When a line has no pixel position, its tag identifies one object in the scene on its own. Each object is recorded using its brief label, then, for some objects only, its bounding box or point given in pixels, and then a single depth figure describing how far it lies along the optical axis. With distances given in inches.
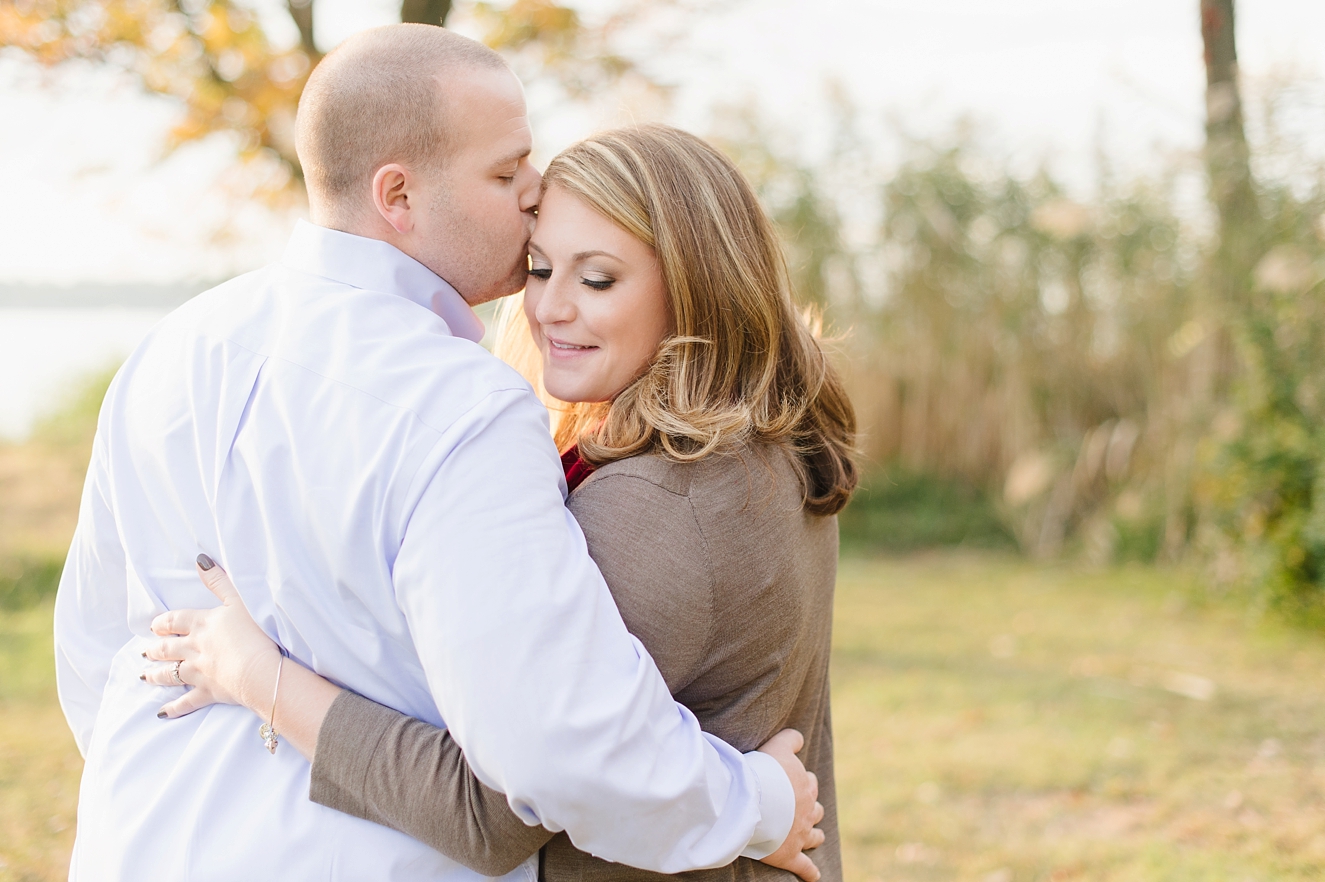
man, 50.5
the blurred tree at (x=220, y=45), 201.2
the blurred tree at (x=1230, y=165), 248.6
